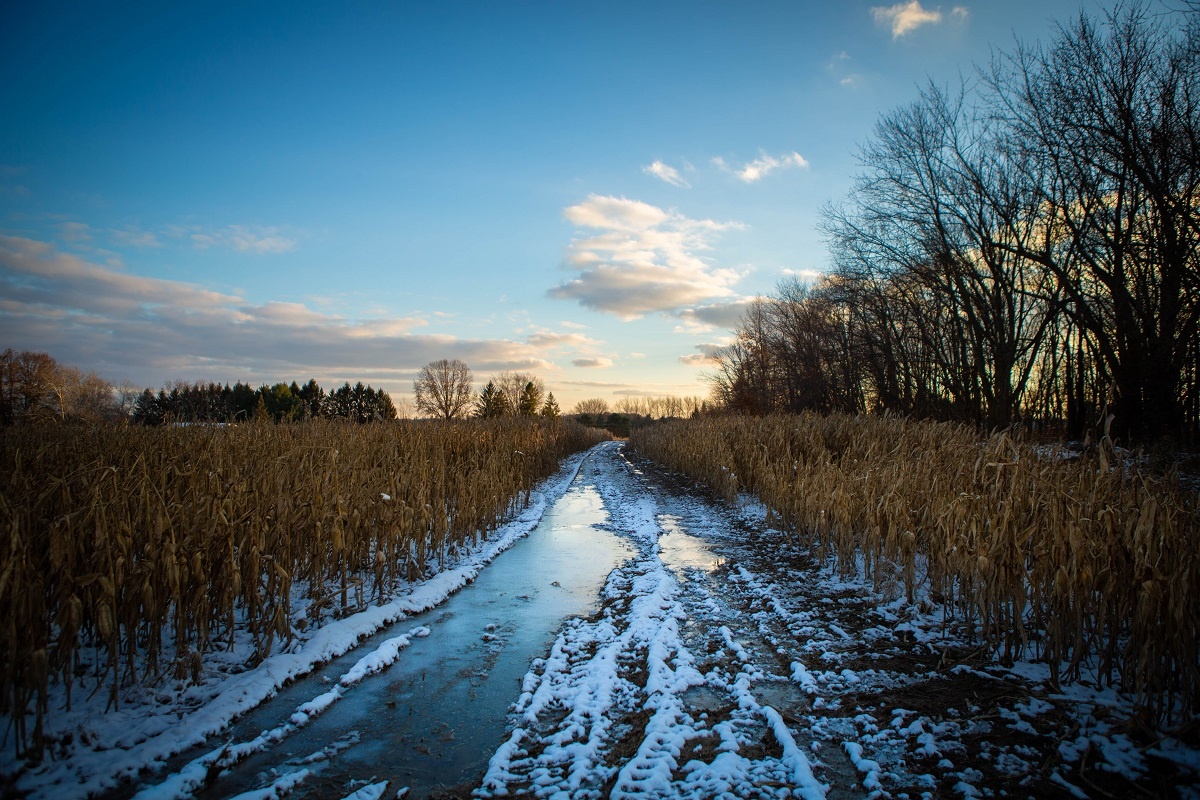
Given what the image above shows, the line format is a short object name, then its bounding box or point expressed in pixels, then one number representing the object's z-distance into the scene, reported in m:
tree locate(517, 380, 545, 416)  65.03
